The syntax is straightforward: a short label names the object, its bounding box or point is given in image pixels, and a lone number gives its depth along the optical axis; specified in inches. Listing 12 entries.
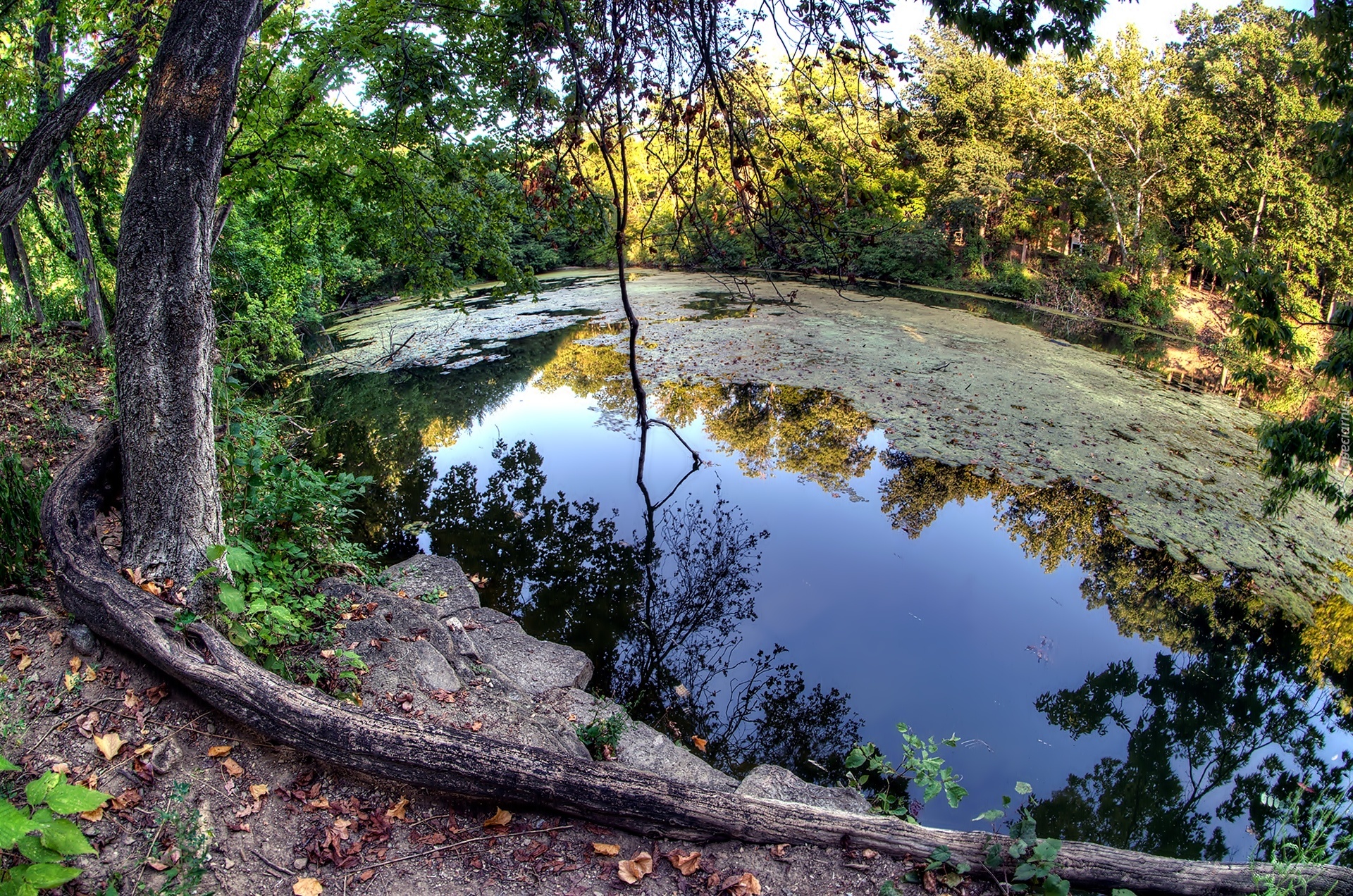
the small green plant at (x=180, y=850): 65.7
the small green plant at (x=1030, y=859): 74.5
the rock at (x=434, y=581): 184.4
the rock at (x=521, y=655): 160.1
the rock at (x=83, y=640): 91.6
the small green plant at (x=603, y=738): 127.5
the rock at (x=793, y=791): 121.6
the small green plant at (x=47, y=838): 53.8
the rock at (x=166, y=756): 79.4
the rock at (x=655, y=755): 130.1
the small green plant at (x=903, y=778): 103.9
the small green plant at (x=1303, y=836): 75.4
